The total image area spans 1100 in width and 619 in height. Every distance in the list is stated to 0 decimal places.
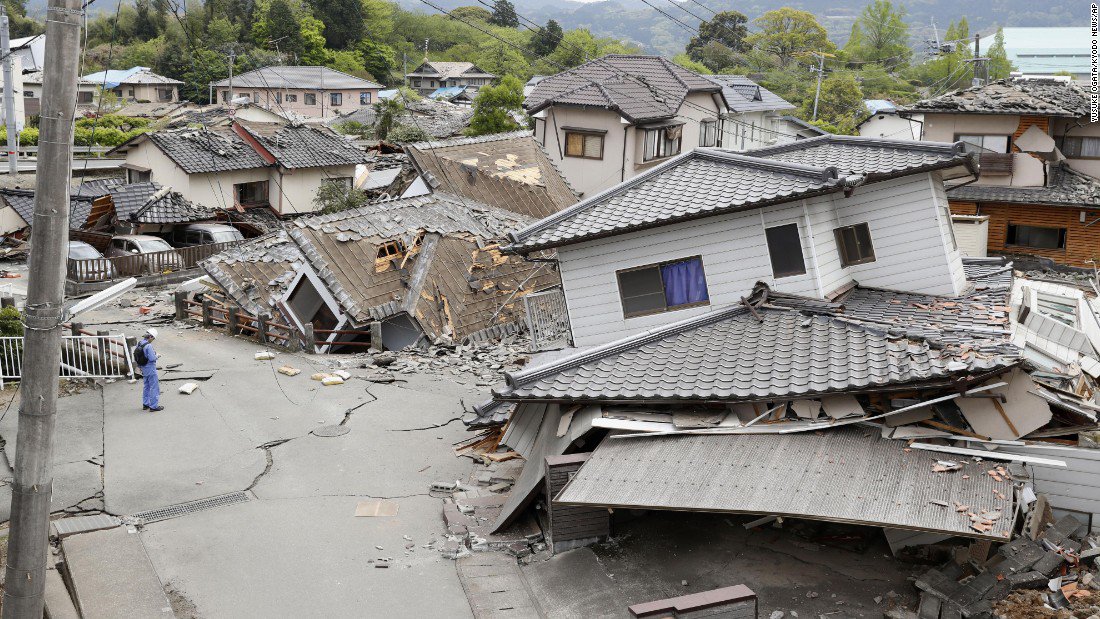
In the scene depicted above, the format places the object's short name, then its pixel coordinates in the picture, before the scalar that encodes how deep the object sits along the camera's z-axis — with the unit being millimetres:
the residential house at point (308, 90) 72438
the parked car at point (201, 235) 33719
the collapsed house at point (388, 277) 21938
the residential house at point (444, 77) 92250
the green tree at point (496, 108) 45850
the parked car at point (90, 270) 29125
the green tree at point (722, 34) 101062
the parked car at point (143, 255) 30125
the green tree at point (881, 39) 92188
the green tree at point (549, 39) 93375
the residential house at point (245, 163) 36062
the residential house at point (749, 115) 49750
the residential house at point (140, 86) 74812
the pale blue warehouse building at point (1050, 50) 87938
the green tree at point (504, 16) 108000
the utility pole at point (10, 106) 35206
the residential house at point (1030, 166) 30438
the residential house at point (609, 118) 38219
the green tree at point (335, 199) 37000
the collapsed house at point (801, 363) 9719
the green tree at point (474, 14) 119738
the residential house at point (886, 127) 49688
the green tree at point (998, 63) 76644
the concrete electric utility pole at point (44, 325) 7664
